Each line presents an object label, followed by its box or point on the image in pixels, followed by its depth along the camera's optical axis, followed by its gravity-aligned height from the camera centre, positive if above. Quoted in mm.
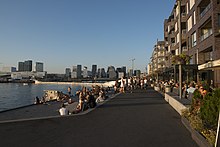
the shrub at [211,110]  4039 -916
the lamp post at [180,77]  9197 -67
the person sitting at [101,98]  11993 -1791
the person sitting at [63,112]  7965 -1889
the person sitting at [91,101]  9331 -1547
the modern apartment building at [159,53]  57879 +9108
